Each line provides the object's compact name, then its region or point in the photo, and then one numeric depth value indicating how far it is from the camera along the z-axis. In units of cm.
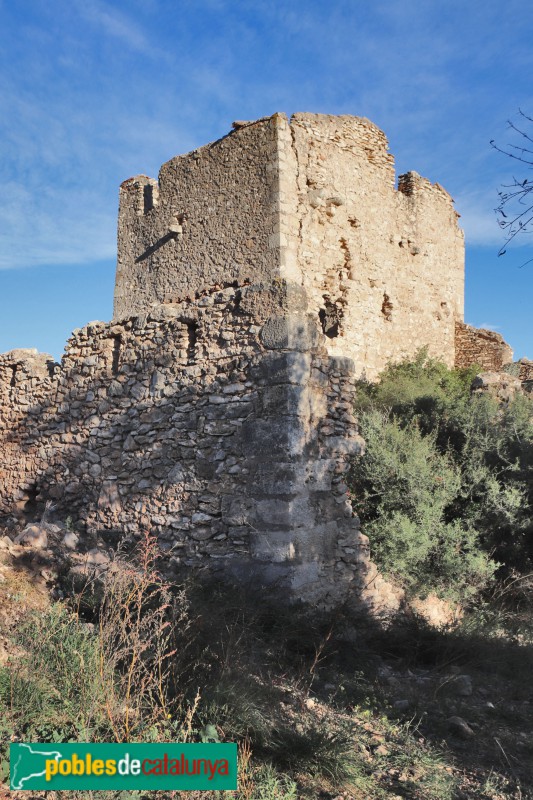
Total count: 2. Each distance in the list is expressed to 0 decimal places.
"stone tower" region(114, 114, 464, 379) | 1103
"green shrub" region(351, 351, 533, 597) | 707
